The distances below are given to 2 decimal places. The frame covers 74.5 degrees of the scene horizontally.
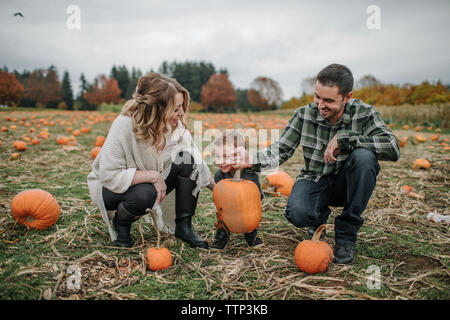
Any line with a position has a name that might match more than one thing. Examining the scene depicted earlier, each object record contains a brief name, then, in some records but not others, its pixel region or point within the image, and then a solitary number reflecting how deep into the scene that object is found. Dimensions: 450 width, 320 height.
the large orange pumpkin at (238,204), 2.30
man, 2.31
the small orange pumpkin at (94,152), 5.57
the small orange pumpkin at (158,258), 2.17
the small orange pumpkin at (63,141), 7.09
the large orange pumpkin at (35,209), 2.65
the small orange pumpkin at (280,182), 3.95
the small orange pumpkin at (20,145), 6.11
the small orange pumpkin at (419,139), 8.12
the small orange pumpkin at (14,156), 5.39
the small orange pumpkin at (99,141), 6.67
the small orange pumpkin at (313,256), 2.08
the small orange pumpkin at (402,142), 7.25
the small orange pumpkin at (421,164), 5.23
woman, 2.36
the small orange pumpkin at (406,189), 3.96
